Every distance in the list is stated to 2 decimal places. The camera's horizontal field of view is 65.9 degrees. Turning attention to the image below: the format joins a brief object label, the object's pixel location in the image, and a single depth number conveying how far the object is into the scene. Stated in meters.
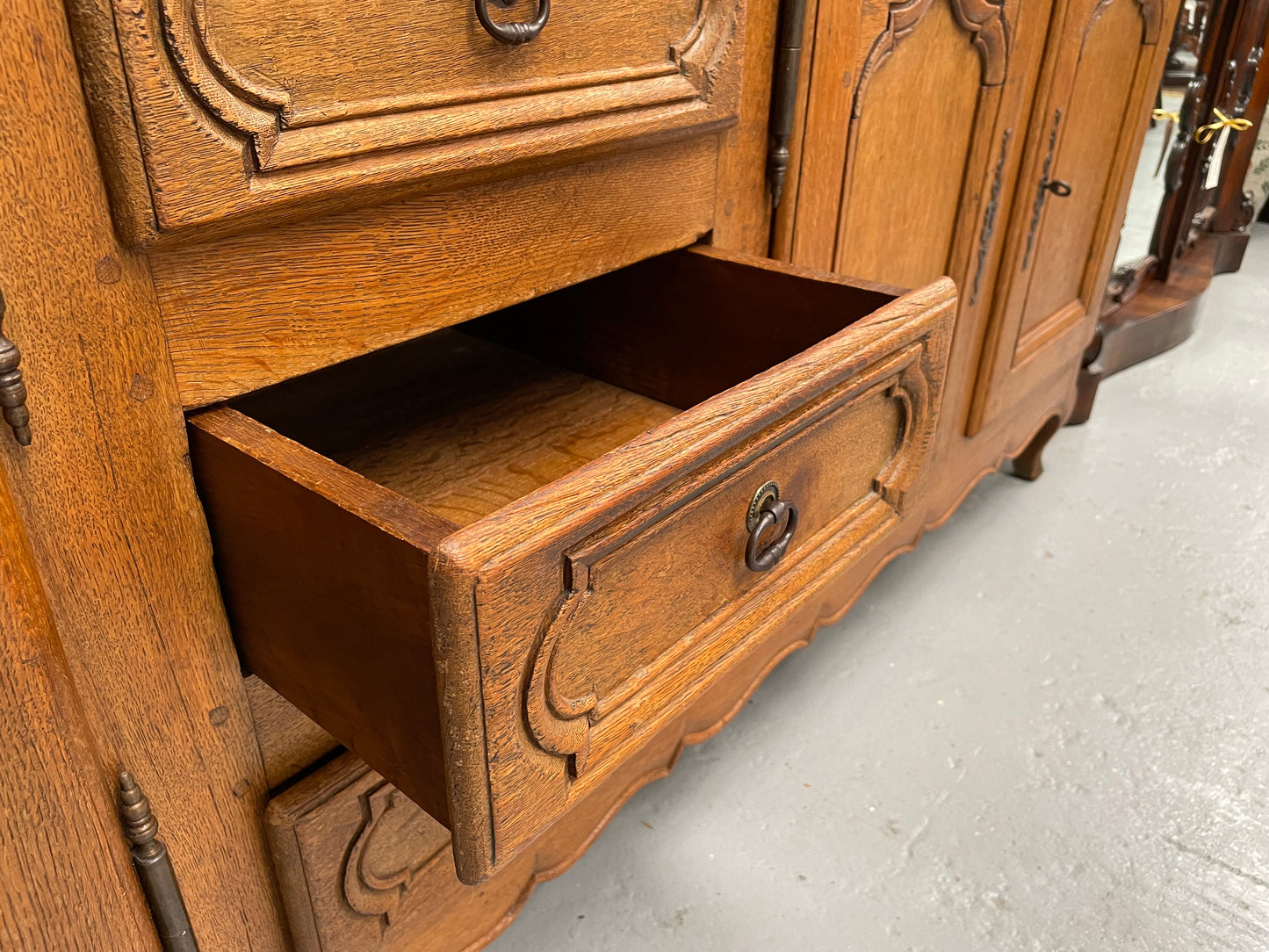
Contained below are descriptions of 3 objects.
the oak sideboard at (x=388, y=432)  0.46
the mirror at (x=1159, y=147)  2.24
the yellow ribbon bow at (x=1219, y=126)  2.33
